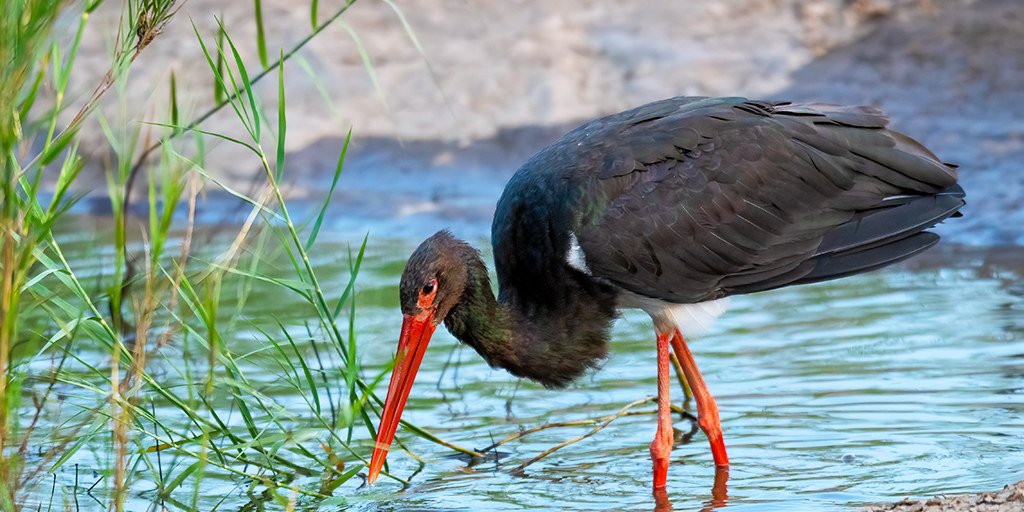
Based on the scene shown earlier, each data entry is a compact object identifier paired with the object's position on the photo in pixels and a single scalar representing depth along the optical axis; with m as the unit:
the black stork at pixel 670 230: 9.73
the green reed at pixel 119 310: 6.60
